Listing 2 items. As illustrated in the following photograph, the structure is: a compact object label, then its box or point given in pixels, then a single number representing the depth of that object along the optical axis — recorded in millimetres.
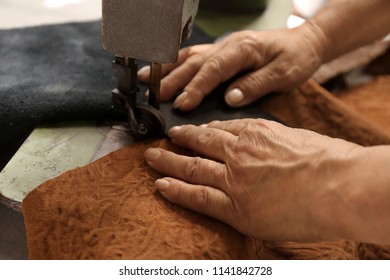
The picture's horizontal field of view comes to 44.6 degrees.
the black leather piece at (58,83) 942
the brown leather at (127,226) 736
